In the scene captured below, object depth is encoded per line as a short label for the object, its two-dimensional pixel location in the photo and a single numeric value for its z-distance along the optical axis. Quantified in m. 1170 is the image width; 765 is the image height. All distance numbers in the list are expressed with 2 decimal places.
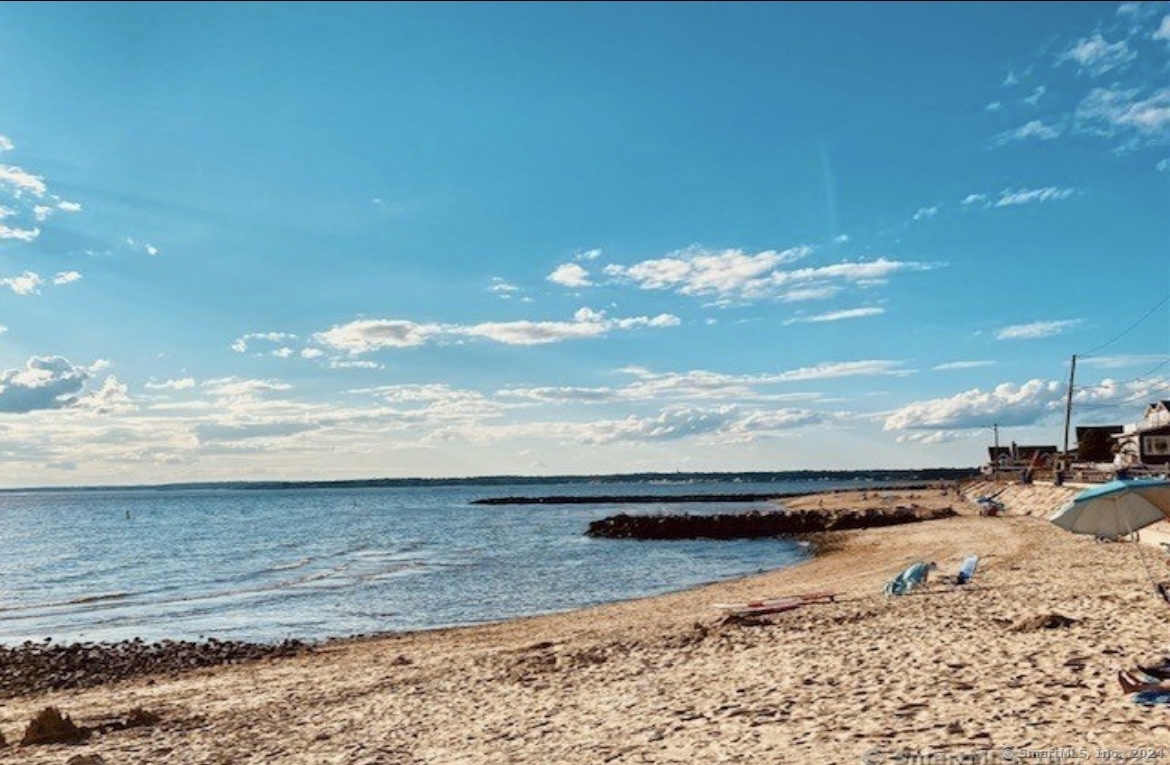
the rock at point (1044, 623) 14.48
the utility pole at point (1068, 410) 66.20
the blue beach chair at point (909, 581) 22.50
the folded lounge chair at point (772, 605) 20.61
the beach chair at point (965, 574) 23.38
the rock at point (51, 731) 14.51
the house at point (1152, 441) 68.19
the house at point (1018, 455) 111.25
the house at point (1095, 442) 95.69
